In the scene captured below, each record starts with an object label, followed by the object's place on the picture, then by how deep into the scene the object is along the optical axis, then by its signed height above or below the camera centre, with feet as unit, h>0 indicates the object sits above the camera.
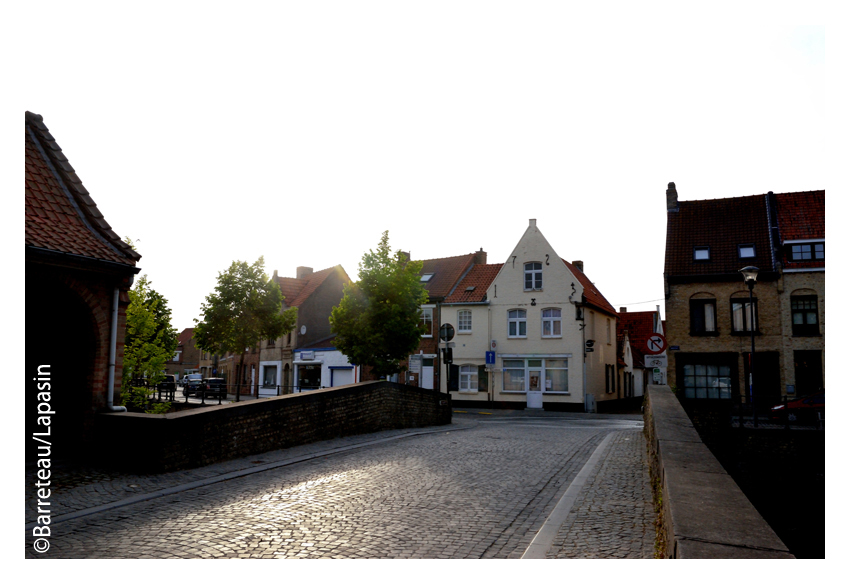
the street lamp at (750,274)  65.77 +5.38
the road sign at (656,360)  46.75 -2.87
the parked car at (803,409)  71.46 -9.90
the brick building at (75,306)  30.68 +0.57
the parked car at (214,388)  88.35 -11.61
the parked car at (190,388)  103.73 -12.32
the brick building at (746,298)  96.32 +4.23
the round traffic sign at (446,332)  74.69 -1.43
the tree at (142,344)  47.79 -2.13
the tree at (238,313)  108.37 +0.97
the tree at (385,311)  82.28 +1.25
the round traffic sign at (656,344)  46.26 -1.58
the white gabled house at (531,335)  111.96 -2.61
